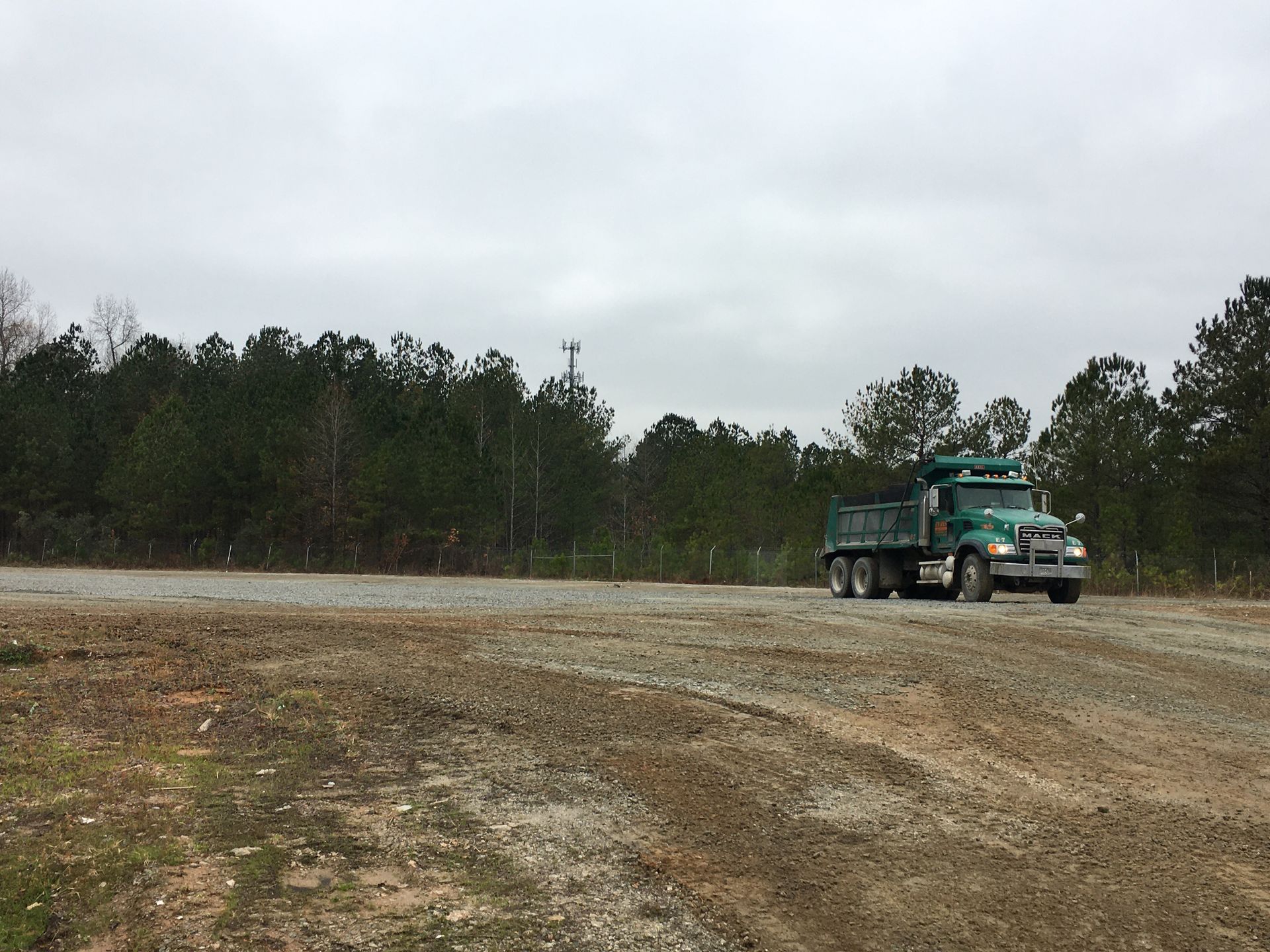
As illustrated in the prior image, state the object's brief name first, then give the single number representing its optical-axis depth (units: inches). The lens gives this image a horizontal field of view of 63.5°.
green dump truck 833.5
